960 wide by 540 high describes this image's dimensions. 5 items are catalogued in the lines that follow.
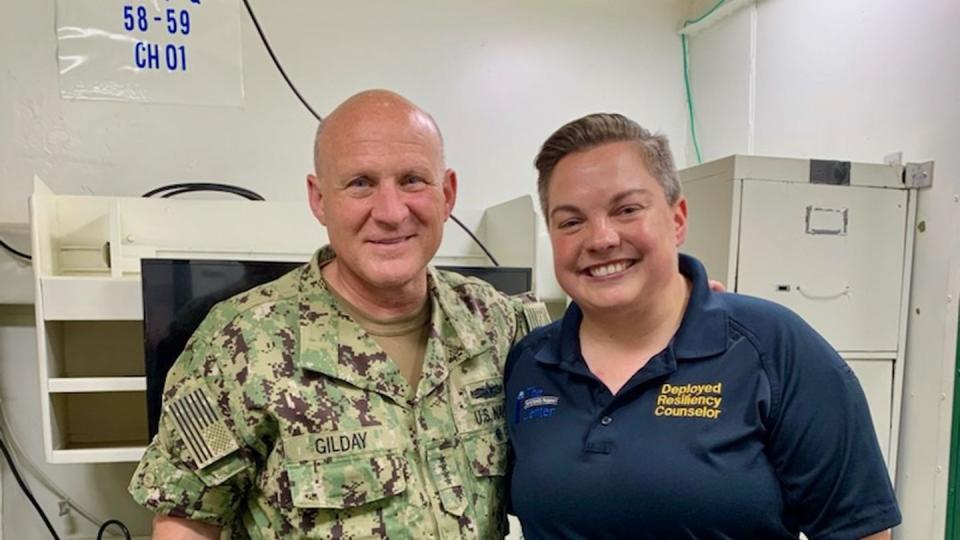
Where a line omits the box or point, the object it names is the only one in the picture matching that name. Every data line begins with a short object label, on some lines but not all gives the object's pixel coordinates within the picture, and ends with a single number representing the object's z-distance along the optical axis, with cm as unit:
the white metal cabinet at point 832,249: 156
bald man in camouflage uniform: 98
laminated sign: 185
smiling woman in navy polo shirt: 85
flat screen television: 126
